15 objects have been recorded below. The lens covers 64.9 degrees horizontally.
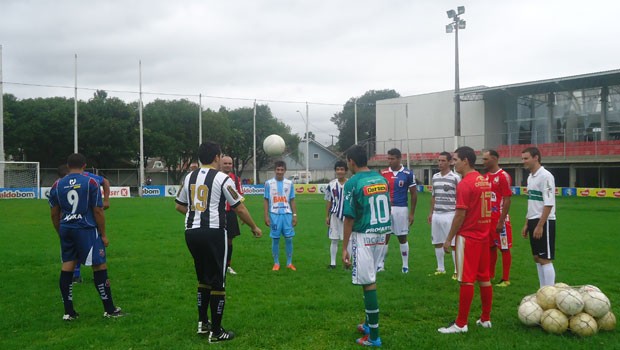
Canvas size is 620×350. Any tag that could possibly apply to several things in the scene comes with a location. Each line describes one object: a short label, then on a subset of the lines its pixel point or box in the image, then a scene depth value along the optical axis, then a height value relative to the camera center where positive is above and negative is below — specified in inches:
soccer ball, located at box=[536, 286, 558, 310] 243.9 -60.7
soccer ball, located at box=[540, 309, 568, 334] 235.5 -70.2
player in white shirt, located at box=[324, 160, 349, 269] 402.9 -23.9
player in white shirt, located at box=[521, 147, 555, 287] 283.9 -22.4
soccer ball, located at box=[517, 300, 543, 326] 244.2 -68.8
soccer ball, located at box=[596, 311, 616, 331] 236.7 -71.0
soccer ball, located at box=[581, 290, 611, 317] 235.8 -61.7
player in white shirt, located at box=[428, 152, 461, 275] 370.9 -19.3
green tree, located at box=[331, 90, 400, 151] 3240.7 +362.1
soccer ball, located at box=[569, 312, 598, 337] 230.7 -70.5
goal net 1403.8 +4.2
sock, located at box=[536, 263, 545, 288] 292.0 -58.4
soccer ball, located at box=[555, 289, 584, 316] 236.1 -61.0
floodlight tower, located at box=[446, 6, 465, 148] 1423.5 +425.9
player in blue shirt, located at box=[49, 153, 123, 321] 264.4 -26.4
